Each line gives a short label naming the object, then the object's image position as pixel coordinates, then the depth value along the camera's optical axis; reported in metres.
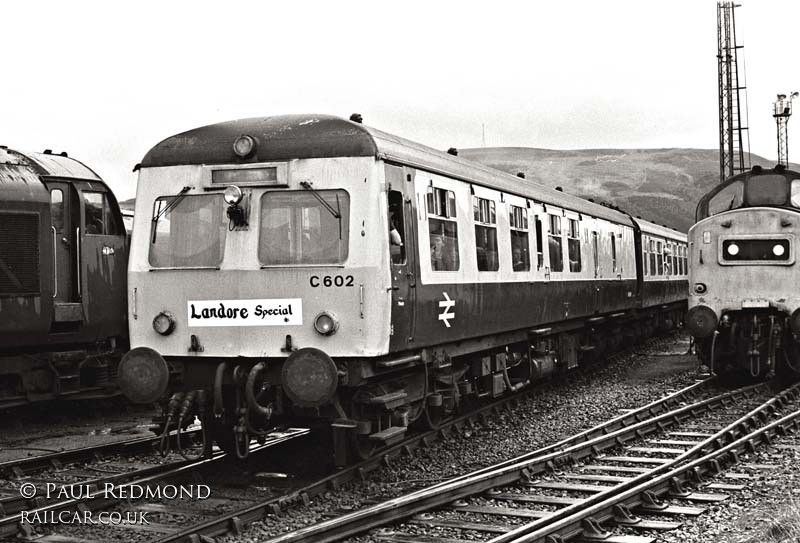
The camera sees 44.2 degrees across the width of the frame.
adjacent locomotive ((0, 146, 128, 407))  12.94
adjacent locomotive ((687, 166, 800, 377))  15.42
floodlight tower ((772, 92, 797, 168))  44.81
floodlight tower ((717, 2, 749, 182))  38.47
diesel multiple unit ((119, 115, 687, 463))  8.68
